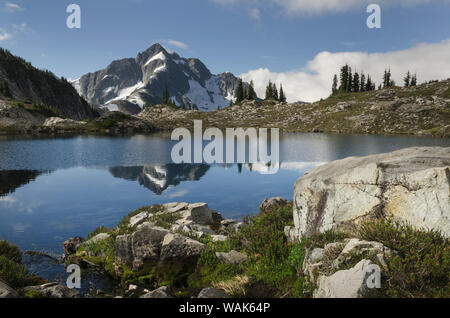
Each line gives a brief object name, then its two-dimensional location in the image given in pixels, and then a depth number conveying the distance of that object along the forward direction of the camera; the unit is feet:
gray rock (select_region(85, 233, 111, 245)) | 51.66
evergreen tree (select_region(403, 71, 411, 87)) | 616.80
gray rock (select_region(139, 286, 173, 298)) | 28.66
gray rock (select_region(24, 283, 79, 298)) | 30.07
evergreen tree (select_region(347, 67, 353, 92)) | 611.88
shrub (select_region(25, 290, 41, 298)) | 28.71
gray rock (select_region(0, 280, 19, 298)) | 23.96
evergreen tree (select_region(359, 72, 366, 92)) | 627.05
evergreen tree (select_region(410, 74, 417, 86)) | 611.06
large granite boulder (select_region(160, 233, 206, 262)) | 38.40
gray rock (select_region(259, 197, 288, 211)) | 63.27
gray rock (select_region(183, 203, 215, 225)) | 60.11
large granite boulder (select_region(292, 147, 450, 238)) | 25.49
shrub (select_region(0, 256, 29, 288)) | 32.83
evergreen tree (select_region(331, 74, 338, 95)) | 638.94
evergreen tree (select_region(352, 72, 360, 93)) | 614.75
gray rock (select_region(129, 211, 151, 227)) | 59.49
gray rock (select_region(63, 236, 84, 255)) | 52.29
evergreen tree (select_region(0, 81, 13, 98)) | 540.93
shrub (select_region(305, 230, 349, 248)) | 29.76
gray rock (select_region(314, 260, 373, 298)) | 20.93
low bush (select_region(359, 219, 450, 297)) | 21.17
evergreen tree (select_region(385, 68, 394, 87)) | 610.89
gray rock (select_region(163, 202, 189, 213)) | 65.58
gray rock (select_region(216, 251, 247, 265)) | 36.76
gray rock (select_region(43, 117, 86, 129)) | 468.38
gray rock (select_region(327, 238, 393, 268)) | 24.59
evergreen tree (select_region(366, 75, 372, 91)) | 629.51
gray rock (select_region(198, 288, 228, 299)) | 28.22
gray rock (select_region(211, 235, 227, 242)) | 44.19
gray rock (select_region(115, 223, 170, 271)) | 39.70
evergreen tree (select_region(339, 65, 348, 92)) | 609.83
